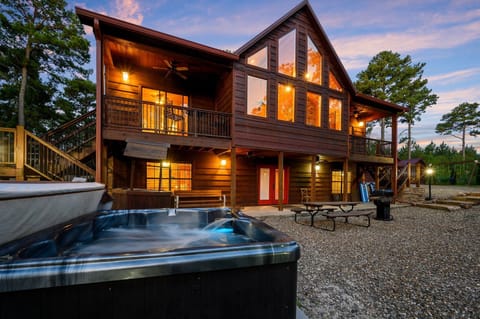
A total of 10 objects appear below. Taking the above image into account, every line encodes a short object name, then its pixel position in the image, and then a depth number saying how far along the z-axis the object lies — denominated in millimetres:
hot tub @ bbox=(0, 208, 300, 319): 1077
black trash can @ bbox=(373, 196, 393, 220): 6246
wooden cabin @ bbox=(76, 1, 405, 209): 5387
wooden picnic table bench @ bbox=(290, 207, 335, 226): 5546
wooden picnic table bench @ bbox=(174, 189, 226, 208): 6808
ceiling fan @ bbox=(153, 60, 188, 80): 6110
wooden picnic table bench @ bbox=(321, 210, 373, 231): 5053
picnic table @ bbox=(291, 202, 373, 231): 5074
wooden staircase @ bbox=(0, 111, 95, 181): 4648
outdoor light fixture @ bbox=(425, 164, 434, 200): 9223
